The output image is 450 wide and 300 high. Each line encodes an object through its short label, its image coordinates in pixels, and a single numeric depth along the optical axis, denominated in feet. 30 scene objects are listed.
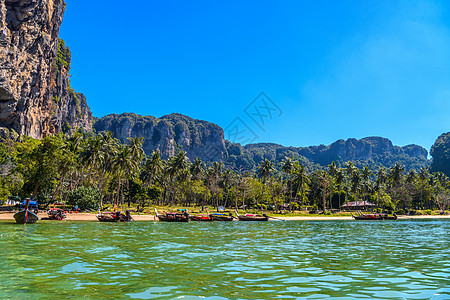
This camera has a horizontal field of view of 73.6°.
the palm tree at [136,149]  286.97
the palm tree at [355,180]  417.28
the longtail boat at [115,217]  183.52
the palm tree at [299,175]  355.97
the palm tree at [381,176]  435.86
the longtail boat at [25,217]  138.51
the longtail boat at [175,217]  203.10
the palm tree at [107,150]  277.85
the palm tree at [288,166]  350.64
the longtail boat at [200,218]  216.95
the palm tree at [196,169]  433.36
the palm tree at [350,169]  407.85
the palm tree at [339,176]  391.24
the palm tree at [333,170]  387.34
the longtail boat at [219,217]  224.22
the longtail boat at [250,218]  233.14
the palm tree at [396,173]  421.71
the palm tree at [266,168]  349.41
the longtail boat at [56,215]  173.47
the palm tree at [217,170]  400.67
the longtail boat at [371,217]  271.28
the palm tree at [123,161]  266.77
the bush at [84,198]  223.92
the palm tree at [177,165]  369.30
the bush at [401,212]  363.97
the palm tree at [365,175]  432.66
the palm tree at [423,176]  437.99
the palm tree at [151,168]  365.12
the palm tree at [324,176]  358.76
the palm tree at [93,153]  257.55
